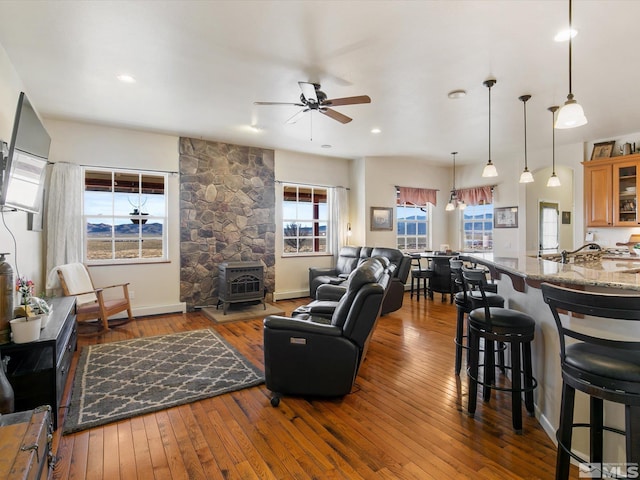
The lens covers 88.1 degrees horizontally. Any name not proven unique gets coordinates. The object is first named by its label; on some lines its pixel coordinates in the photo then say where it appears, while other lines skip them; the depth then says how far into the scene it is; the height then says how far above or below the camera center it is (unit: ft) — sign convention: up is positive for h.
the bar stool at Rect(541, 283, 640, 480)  4.41 -1.88
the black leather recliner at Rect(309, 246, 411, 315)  16.98 -2.00
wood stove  17.26 -2.43
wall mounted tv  8.04 +2.00
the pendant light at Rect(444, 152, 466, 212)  21.59 +2.66
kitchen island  5.55 -1.70
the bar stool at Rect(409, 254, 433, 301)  20.85 -2.38
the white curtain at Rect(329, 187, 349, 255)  22.91 +1.35
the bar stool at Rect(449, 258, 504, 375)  9.14 -1.84
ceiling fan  10.55 +4.56
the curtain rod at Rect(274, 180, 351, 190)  20.92 +3.55
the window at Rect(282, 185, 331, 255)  21.75 +1.18
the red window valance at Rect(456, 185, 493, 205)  23.07 +3.08
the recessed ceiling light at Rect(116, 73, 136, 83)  10.80 +5.26
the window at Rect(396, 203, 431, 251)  25.13 +0.82
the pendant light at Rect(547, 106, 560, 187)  13.55 +5.25
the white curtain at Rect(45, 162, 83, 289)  14.69 +0.88
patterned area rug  8.20 -4.16
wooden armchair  13.42 -2.73
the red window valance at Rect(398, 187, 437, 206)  24.21 +3.12
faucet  11.74 -0.59
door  22.49 +0.79
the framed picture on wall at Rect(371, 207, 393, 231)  22.97 +1.35
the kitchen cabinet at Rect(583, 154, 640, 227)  16.76 +2.44
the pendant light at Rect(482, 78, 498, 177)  12.71 +2.56
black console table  7.36 -3.08
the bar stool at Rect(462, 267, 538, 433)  7.13 -2.33
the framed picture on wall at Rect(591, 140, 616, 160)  17.58 +4.73
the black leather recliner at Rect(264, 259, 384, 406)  8.14 -2.71
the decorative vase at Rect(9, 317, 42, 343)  7.43 -2.10
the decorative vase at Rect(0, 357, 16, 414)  6.28 -3.08
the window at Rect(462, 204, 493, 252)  24.03 +0.73
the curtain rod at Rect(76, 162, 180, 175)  15.83 +3.45
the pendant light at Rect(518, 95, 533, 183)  12.32 +5.19
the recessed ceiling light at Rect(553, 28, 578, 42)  8.26 +5.15
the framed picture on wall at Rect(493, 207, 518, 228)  21.83 +1.36
